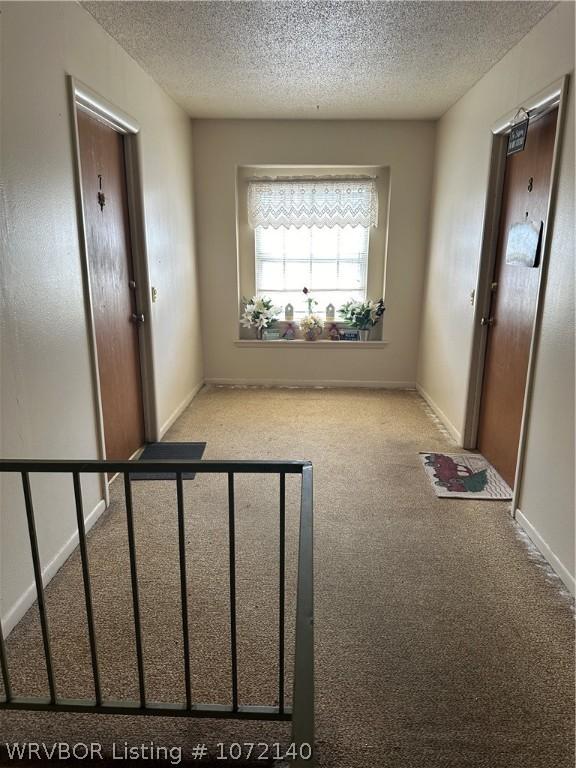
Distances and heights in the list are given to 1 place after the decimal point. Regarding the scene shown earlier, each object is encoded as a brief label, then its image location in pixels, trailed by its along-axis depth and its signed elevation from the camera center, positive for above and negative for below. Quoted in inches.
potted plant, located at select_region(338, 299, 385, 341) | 197.5 -19.2
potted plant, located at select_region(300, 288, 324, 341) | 200.5 -24.2
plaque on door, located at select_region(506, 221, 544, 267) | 98.3 +5.2
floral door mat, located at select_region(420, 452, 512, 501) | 112.5 -51.1
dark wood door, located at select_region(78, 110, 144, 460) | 105.1 -3.8
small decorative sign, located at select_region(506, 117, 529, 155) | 104.7 +28.7
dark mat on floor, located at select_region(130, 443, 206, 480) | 133.6 -51.4
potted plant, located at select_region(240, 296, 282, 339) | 200.8 -19.7
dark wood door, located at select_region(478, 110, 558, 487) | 101.4 -9.9
